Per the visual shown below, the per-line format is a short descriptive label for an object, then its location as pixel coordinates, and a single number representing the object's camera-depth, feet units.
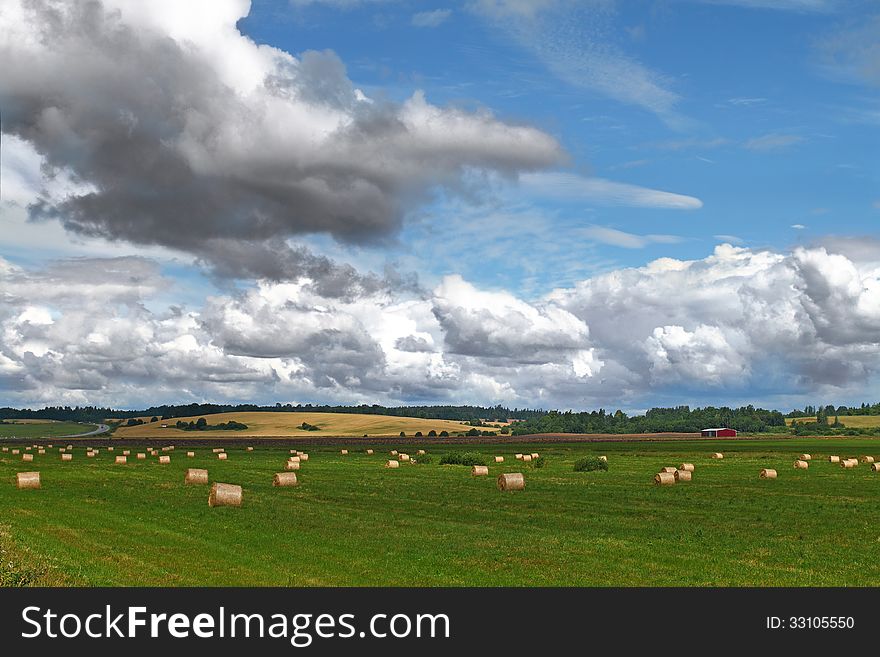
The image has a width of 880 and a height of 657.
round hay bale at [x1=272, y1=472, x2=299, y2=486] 163.22
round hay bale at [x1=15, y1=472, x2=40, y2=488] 152.89
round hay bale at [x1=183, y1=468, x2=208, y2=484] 164.96
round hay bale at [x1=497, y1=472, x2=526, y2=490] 152.56
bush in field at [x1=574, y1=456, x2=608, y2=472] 218.18
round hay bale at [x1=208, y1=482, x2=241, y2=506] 121.80
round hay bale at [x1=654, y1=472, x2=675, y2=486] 166.71
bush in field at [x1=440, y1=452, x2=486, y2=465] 253.24
